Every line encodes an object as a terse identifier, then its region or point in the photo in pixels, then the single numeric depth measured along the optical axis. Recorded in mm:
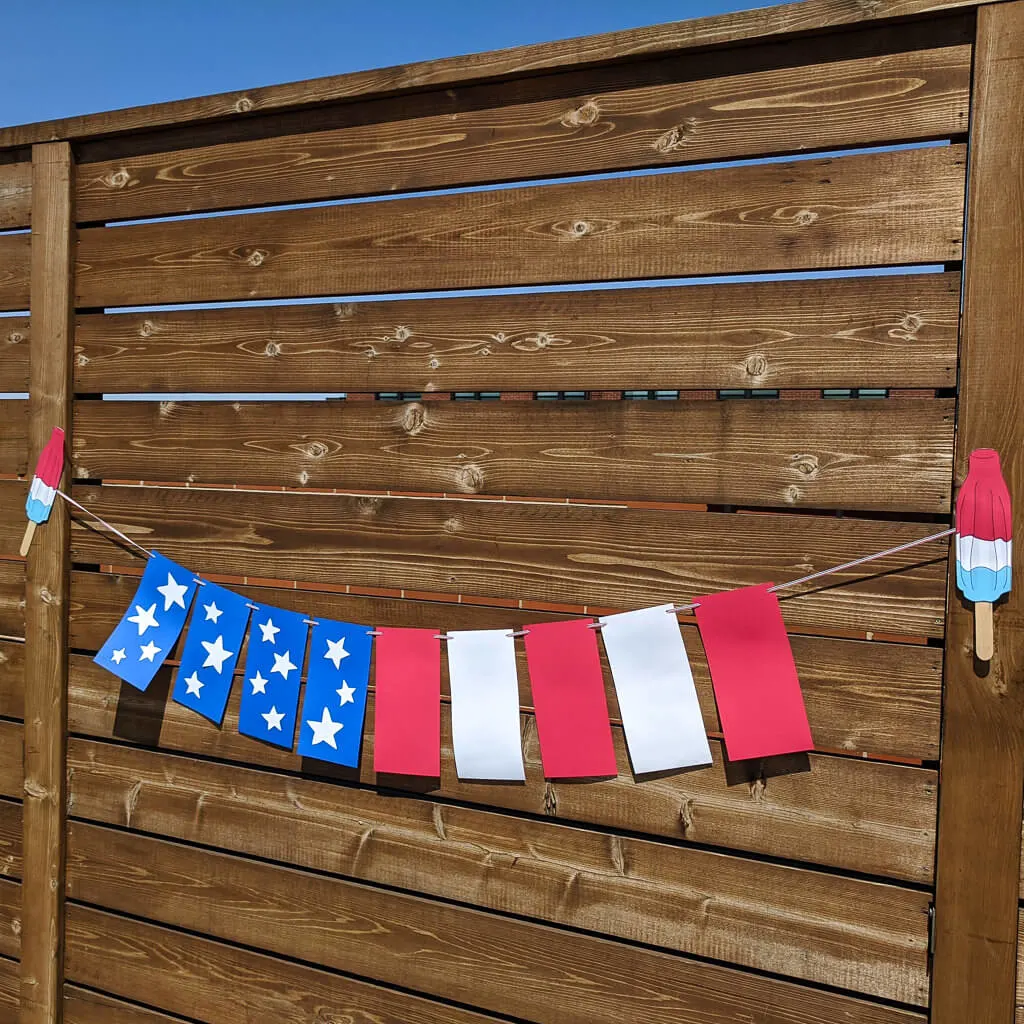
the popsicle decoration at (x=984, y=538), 1476
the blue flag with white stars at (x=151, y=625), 2096
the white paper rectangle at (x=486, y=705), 1796
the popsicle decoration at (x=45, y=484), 2232
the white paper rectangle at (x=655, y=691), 1683
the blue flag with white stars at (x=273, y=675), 1972
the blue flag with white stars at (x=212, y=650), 2035
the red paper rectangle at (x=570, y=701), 1732
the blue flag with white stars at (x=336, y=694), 1904
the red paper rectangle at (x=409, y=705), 1855
